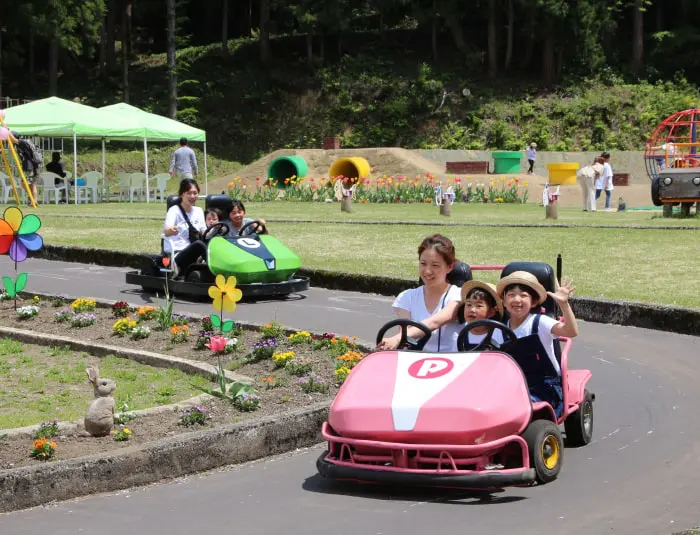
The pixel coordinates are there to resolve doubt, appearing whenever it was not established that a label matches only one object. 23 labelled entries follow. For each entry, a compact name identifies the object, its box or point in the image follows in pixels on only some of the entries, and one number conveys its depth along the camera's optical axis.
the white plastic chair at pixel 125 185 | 33.84
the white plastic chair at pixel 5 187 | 30.72
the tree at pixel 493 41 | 52.97
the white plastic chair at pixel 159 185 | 33.88
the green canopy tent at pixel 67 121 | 28.83
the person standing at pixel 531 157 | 41.59
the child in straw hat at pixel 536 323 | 6.19
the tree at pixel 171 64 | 52.00
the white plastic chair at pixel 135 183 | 33.50
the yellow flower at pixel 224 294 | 8.26
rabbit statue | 6.13
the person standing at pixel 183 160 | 28.55
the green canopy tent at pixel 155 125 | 30.61
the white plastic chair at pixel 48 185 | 30.84
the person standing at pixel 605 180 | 30.25
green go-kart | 12.57
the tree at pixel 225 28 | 60.31
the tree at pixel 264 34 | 57.44
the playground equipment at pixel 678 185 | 25.03
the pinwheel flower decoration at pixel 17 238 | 11.14
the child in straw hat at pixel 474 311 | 6.41
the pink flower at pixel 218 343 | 8.05
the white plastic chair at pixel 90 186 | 32.09
